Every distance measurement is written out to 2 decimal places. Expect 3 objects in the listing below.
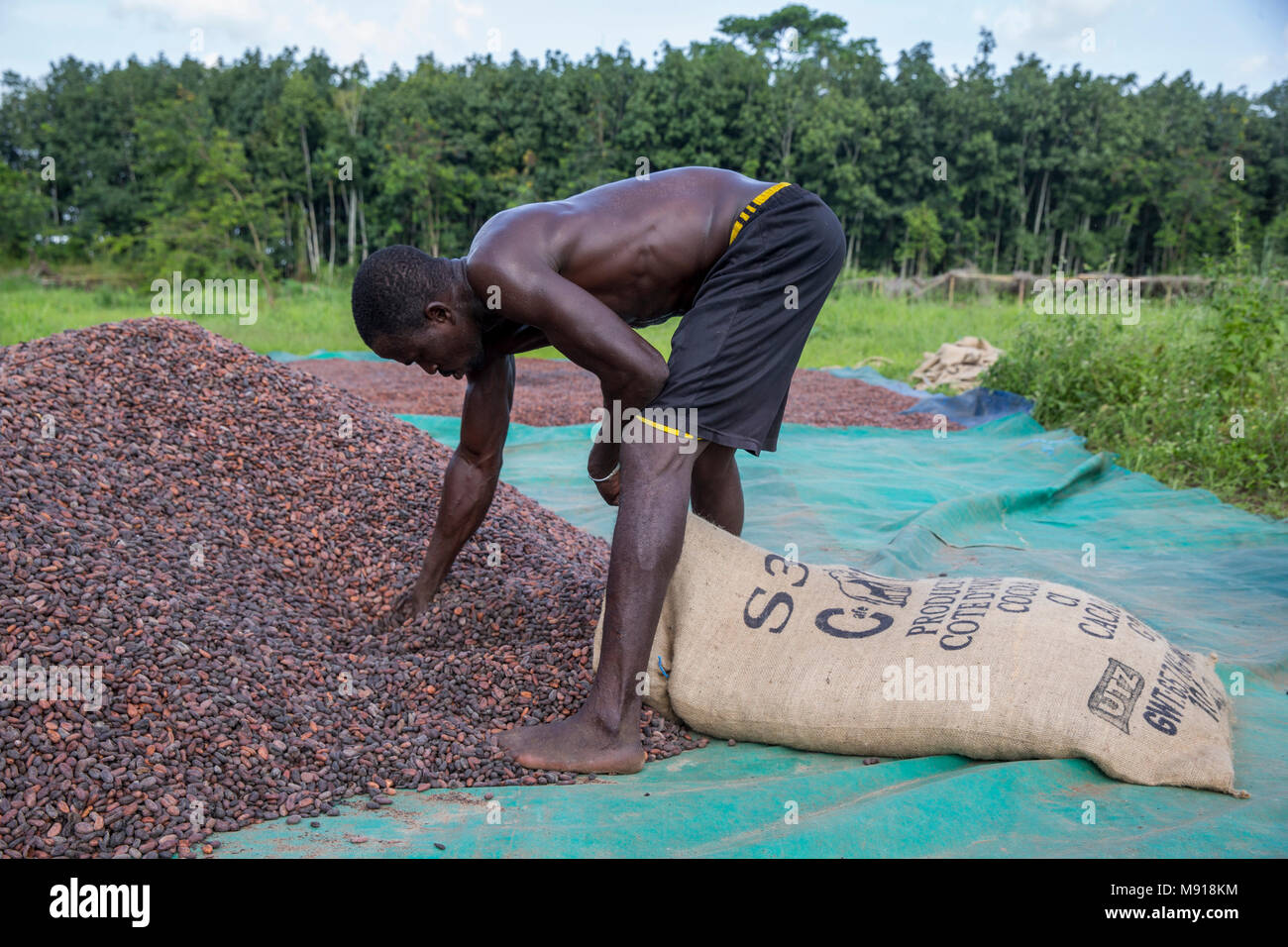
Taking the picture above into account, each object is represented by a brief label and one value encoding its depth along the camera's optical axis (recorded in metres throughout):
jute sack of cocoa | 1.62
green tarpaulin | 1.40
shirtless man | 1.71
